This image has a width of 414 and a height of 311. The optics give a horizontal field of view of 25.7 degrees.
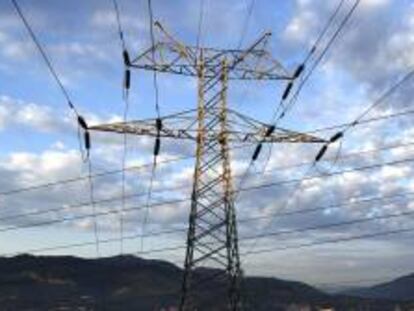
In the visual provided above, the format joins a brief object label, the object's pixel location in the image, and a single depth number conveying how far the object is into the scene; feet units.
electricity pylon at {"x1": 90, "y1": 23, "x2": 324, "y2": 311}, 173.37
